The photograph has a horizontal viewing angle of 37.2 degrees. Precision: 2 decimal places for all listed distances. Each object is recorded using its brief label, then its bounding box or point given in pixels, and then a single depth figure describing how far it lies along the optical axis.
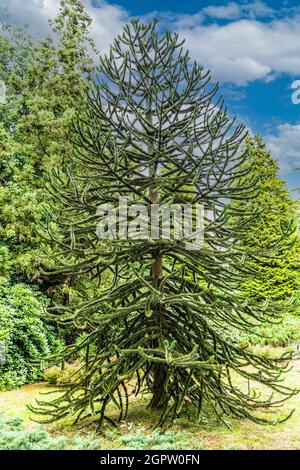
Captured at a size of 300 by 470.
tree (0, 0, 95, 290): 14.14
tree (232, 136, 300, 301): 17.86
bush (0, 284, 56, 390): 11.79
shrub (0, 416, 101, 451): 5.24
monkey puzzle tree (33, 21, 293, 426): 6.05
